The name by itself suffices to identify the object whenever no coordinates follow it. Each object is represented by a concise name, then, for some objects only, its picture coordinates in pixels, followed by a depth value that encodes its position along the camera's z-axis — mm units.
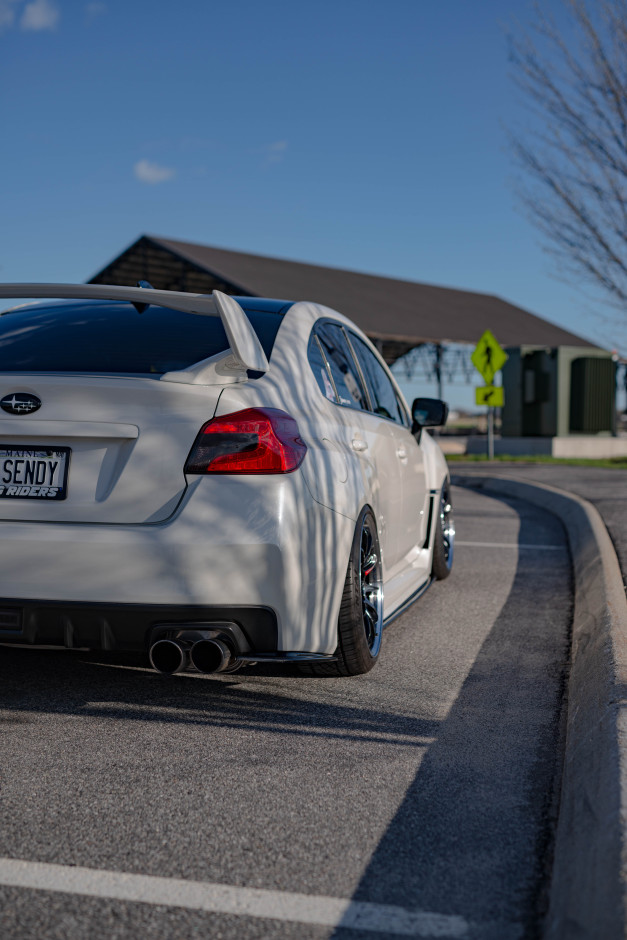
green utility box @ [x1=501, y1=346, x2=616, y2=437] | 28203
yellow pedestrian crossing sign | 19734
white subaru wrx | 3410
